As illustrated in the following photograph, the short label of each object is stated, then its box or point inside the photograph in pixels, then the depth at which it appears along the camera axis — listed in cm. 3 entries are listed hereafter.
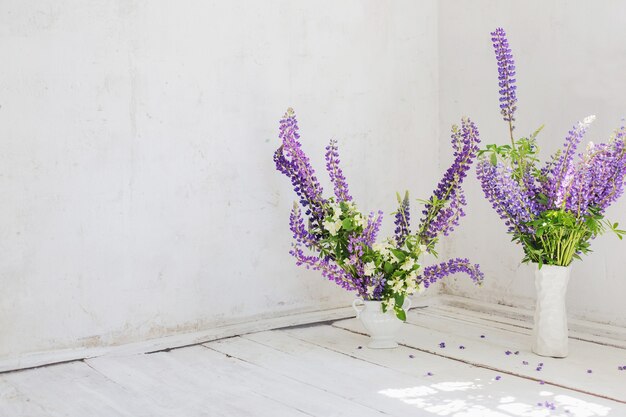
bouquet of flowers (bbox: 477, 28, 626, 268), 253
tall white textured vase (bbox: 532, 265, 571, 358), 266
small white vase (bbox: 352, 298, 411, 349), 277
